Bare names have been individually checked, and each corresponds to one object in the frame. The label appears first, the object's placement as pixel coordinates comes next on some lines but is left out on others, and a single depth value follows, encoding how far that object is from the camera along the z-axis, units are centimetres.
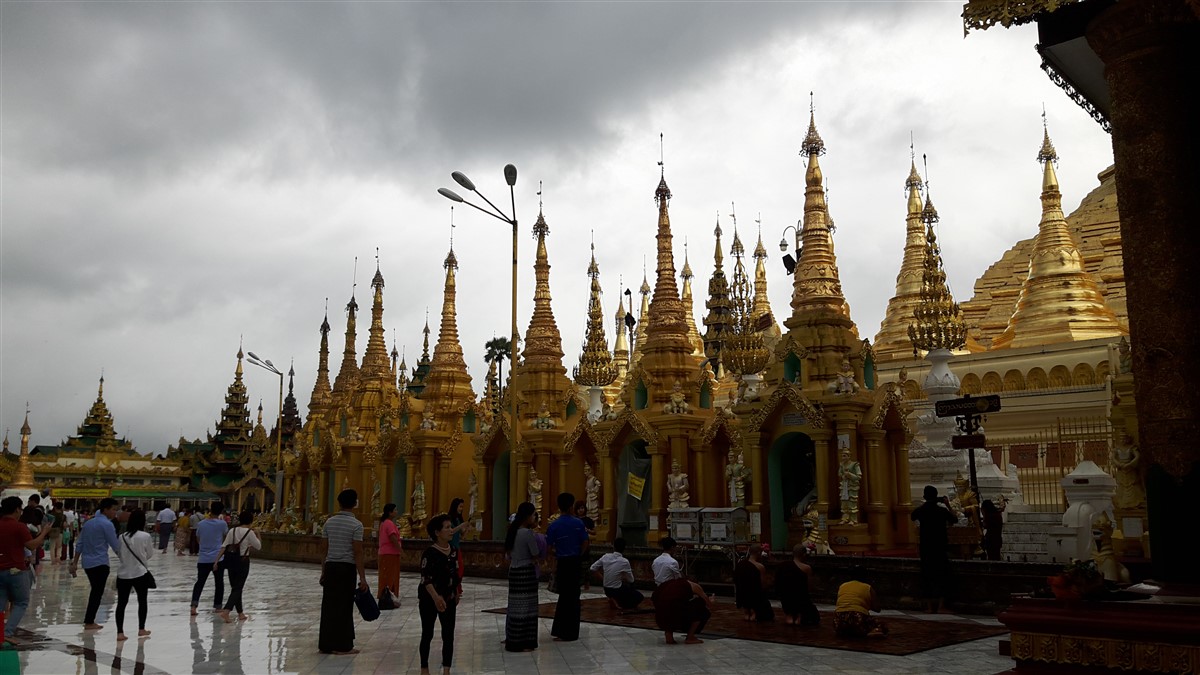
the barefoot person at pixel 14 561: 1125
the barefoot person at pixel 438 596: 1011
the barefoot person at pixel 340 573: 1107
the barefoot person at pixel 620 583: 1502
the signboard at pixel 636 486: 2220
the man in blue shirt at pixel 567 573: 1210
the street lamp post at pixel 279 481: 3649
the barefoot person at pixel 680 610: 1184
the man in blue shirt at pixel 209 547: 1516
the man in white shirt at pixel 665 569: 1308
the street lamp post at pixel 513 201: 1794
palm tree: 7050
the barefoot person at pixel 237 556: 1460
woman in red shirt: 1472
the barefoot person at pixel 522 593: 1137
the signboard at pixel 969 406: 1595
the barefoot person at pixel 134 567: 1274
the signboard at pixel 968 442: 1577
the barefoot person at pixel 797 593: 1299
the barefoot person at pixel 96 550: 1338
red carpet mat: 1127
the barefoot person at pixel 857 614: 1170
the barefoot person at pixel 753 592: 1370
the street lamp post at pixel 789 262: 3572
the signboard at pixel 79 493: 7050
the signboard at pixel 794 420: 2028
